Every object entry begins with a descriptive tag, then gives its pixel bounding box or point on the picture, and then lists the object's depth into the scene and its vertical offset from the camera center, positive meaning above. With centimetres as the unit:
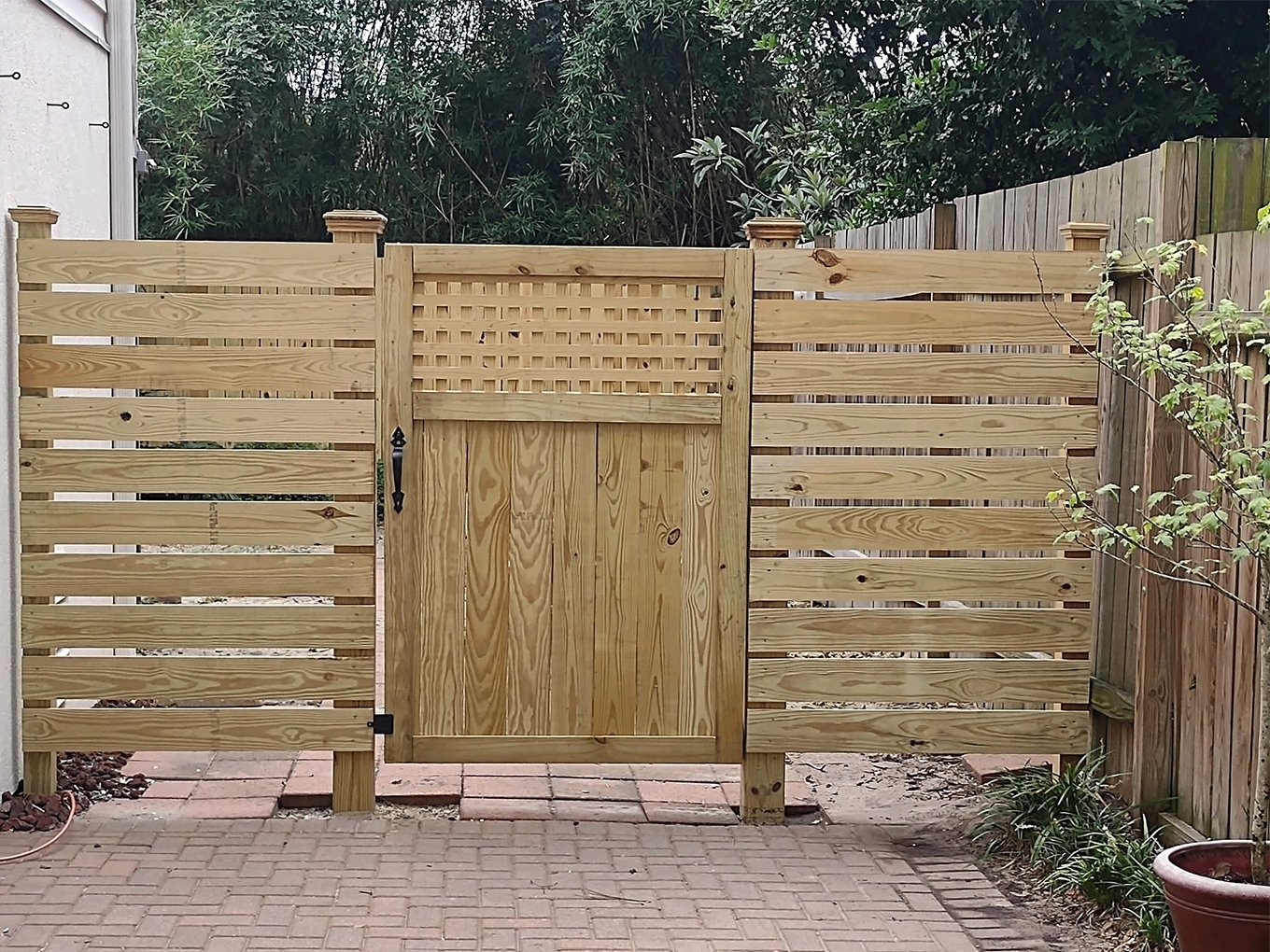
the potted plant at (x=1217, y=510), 313 -23
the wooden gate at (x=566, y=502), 457 -32
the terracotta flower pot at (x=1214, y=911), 311 -109
